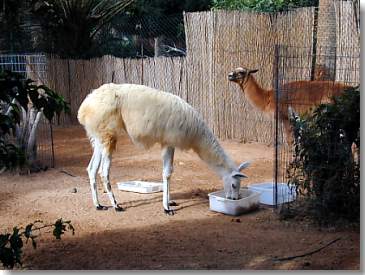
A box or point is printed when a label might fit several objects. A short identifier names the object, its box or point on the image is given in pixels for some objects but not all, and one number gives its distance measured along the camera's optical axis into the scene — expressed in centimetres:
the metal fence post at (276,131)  522
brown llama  683
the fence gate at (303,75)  684
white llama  559
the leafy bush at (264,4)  1095
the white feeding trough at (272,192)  543
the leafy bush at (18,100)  271
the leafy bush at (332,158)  471
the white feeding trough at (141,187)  642
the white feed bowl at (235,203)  541
